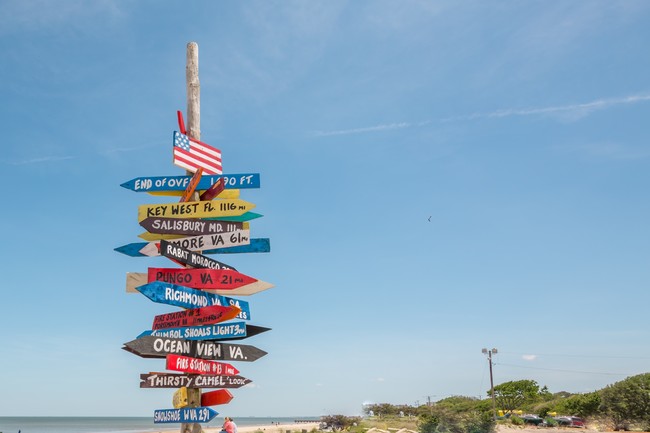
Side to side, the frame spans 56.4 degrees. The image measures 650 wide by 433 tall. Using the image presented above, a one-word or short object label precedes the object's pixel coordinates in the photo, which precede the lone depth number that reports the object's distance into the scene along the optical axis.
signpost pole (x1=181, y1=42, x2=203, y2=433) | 11.00
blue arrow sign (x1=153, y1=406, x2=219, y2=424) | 9.01
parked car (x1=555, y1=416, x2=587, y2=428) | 46.34
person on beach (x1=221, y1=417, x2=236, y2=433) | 15.49
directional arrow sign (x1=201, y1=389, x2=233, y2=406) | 9.30
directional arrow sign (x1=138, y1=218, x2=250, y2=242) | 9.93
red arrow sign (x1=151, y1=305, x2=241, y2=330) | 9.14
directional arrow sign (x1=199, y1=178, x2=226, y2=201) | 10.28
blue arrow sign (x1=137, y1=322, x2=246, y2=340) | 9.26
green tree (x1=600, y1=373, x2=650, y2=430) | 44.78
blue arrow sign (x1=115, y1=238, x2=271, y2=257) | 10.19
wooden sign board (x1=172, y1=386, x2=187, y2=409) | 9.11
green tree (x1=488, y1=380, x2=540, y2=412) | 80.81
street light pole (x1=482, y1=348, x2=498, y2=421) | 60.76
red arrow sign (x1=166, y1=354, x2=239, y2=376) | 8.67
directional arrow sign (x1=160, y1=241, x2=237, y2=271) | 9.11
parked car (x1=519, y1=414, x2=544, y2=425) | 48.16
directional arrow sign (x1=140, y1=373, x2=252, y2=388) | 8.91
